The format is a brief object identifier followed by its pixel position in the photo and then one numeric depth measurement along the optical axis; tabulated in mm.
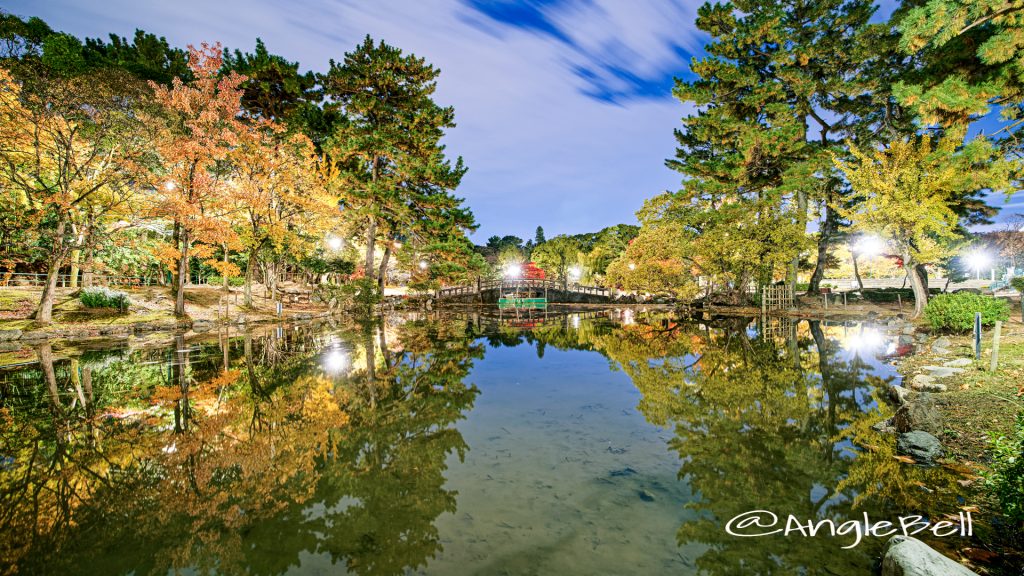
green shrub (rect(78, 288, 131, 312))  17328
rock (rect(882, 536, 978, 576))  2516
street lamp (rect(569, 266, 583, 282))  63656
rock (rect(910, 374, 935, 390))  7328
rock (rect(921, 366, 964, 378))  7726
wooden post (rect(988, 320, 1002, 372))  7297
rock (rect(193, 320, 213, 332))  17648
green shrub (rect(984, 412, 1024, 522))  2988
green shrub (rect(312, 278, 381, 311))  25703
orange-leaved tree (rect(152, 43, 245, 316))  16875
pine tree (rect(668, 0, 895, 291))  22656
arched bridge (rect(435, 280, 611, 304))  39688
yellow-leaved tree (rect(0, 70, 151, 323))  14344
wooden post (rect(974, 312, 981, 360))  8469
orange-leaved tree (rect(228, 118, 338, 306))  19969
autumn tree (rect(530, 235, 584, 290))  59750
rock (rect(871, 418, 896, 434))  5707
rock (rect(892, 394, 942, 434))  5453
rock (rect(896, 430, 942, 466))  4746
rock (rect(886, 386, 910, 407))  6742
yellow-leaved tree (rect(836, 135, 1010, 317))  16484
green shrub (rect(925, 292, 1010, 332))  11359
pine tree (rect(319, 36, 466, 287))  27031
